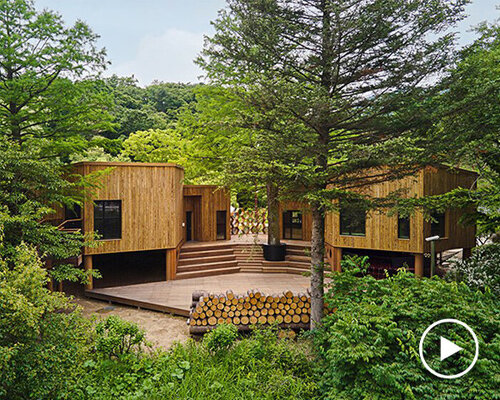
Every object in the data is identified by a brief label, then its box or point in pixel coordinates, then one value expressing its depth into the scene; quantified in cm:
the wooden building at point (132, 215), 1034
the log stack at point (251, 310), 742
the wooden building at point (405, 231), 1000
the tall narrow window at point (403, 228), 1019
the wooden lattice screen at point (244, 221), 1626
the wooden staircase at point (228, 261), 1221
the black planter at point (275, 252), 1318
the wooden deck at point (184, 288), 904
